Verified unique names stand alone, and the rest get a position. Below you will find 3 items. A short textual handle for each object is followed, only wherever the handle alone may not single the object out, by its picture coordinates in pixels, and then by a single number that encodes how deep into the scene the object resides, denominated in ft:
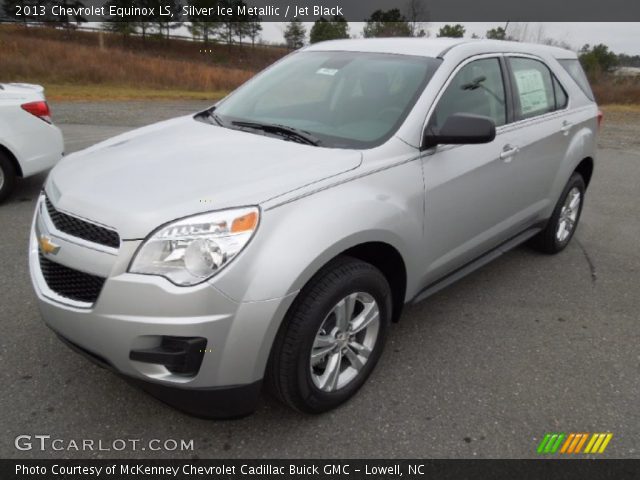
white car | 17.35
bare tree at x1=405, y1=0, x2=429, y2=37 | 117.20
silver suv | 6.57
